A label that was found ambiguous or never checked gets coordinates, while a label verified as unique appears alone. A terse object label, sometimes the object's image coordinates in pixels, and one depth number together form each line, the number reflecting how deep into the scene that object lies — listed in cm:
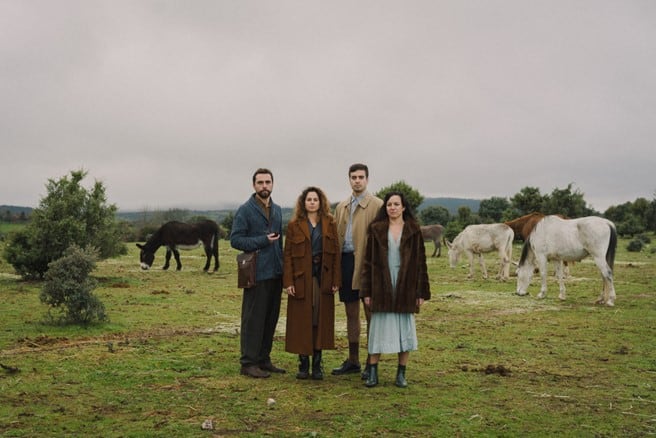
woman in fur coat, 654
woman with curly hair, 689
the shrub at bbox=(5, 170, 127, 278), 1788
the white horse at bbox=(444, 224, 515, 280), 2031
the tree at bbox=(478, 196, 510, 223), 6612
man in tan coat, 715
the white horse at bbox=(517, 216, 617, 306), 1424
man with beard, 720
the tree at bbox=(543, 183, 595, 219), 5034
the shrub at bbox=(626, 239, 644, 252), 3547
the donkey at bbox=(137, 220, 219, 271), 2267
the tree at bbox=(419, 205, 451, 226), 6944
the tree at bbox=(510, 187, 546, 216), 5112
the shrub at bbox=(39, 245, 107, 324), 1009
